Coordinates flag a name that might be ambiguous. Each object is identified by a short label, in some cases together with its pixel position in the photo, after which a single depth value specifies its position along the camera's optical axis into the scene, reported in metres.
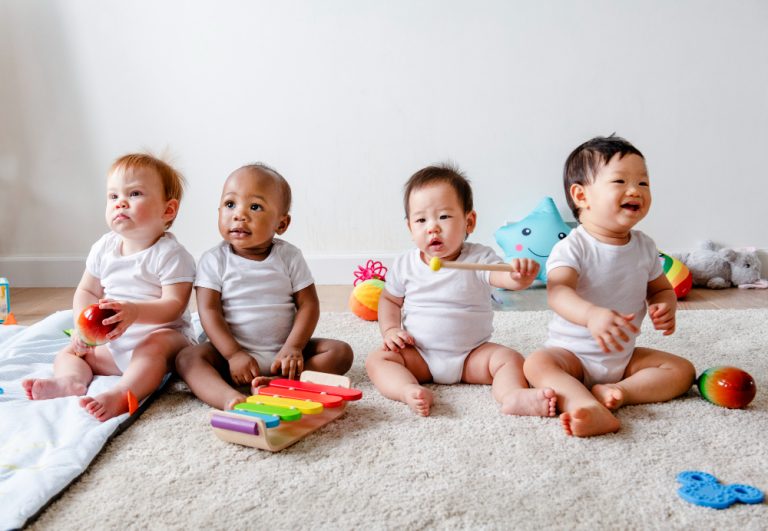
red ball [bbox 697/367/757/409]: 1.23
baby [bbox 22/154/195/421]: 1.40
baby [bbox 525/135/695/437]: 1.26
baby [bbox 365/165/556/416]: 1.39
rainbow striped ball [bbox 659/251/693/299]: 2.21
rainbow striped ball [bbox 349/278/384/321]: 1.97
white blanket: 0.95
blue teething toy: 0.91
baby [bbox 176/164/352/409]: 1.42
